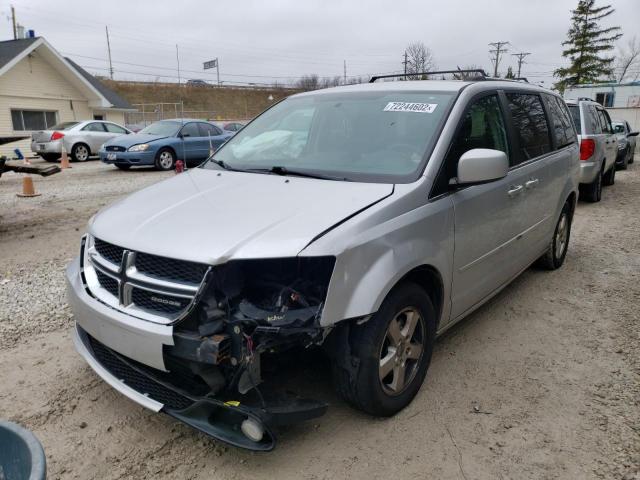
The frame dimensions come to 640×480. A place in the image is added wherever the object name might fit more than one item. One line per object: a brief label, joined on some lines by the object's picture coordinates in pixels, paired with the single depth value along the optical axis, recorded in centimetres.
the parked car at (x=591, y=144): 920
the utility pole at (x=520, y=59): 7382
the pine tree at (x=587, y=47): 5184
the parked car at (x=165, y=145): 1482
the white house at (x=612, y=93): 3612
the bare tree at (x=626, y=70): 6032
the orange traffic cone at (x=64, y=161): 1616
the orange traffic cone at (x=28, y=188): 1040
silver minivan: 240
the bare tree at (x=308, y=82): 7432
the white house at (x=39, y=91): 2377
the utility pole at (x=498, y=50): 6906
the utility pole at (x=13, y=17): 5038
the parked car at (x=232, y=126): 2214
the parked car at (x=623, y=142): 1409
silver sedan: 1812
